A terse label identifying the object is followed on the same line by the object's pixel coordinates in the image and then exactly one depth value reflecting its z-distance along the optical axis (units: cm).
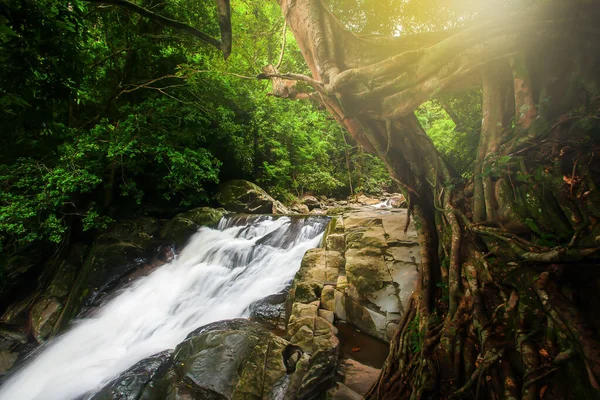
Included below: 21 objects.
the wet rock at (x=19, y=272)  734
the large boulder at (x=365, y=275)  359
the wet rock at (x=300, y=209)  1282
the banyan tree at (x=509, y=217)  174
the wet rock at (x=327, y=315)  379
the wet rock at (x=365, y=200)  1595
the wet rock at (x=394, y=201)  1361
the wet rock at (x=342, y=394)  266
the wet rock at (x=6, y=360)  571
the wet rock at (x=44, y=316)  636
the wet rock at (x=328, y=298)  401
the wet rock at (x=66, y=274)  723
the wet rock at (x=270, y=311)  471
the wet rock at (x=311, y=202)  1457
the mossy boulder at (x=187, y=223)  873
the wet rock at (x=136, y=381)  367
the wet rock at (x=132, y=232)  799
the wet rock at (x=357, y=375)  278
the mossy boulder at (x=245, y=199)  1027
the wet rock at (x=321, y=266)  455
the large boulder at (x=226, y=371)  289
